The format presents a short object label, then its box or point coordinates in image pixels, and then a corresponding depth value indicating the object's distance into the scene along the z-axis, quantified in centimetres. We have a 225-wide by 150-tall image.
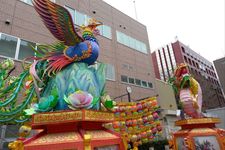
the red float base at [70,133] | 294
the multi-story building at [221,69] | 3462
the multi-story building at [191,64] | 4096
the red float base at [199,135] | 561
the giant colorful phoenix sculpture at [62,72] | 351
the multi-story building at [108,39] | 1036
